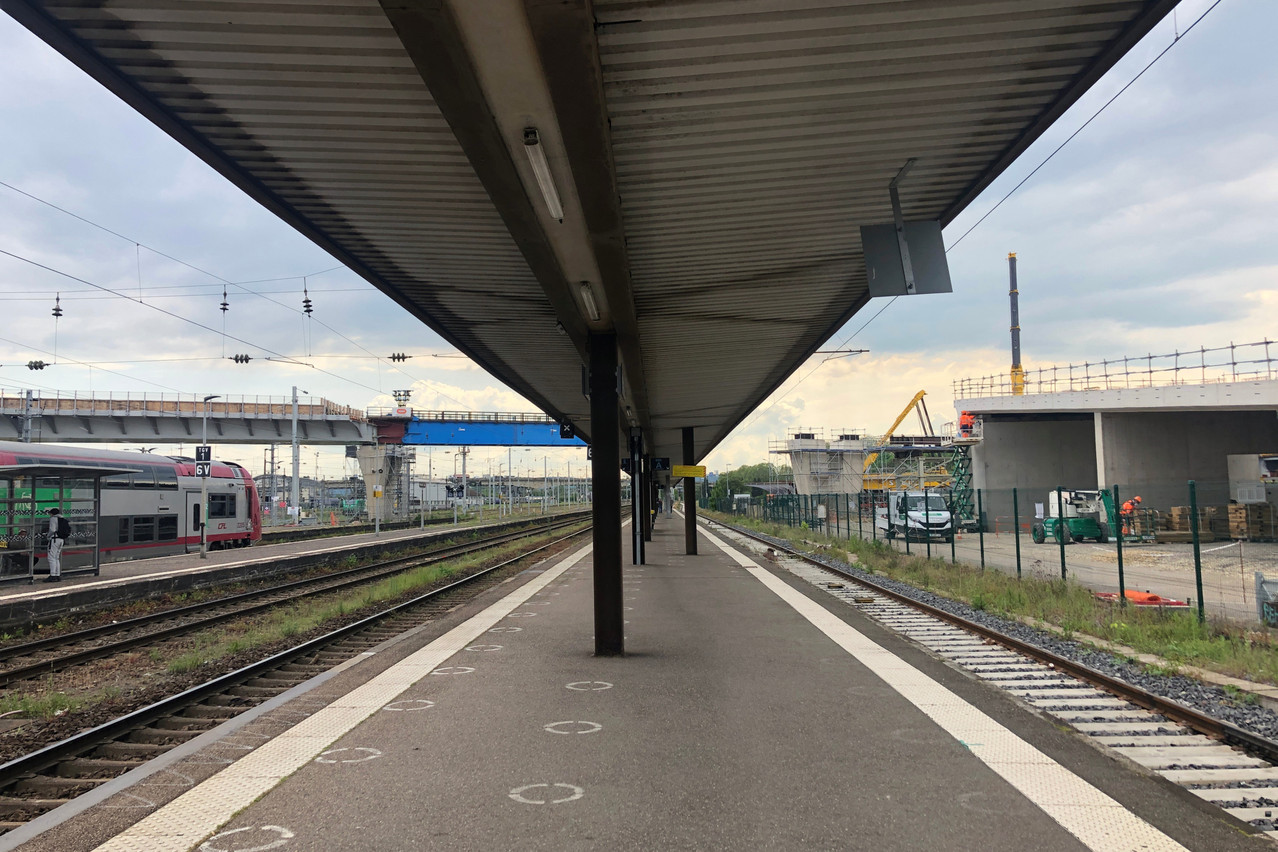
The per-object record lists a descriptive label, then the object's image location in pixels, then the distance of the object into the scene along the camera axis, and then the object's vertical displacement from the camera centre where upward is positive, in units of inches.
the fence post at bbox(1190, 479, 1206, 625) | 393.1 -42.2
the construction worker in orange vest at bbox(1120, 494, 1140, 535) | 995.9 -60.0
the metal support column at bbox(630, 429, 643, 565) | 804.0 -23.6
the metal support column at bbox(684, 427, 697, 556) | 989.8 -36.3
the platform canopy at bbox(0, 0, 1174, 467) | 169.3 +94.9
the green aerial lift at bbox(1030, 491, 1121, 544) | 1117.1 -81.3
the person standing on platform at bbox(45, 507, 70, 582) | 680.4 -39.4
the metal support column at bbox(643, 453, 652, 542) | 1033.2 -22.6
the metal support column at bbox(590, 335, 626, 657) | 357.1 -15.5
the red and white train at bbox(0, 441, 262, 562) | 871.1 -13.3
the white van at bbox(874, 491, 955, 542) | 1206.9 -70.9
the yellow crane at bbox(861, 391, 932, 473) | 4271.7 +314.4
